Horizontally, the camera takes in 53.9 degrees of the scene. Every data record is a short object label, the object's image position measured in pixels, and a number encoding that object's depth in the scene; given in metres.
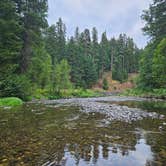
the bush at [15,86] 15.31
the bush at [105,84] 49.23
